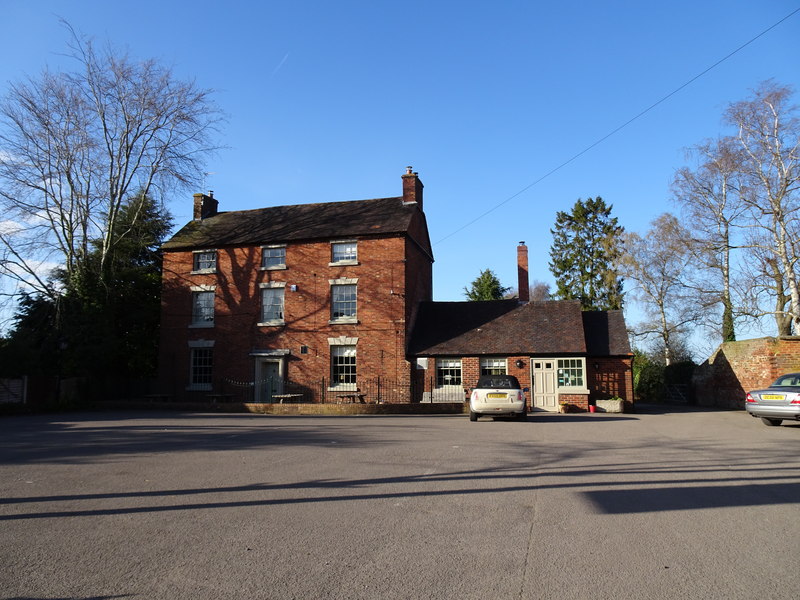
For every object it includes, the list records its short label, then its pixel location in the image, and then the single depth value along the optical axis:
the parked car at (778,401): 15.13
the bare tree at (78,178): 25.69
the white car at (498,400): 17.66
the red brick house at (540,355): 25.22
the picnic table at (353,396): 25.16
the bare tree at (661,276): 36.69
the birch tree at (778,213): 27.28
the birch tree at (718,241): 30.66
